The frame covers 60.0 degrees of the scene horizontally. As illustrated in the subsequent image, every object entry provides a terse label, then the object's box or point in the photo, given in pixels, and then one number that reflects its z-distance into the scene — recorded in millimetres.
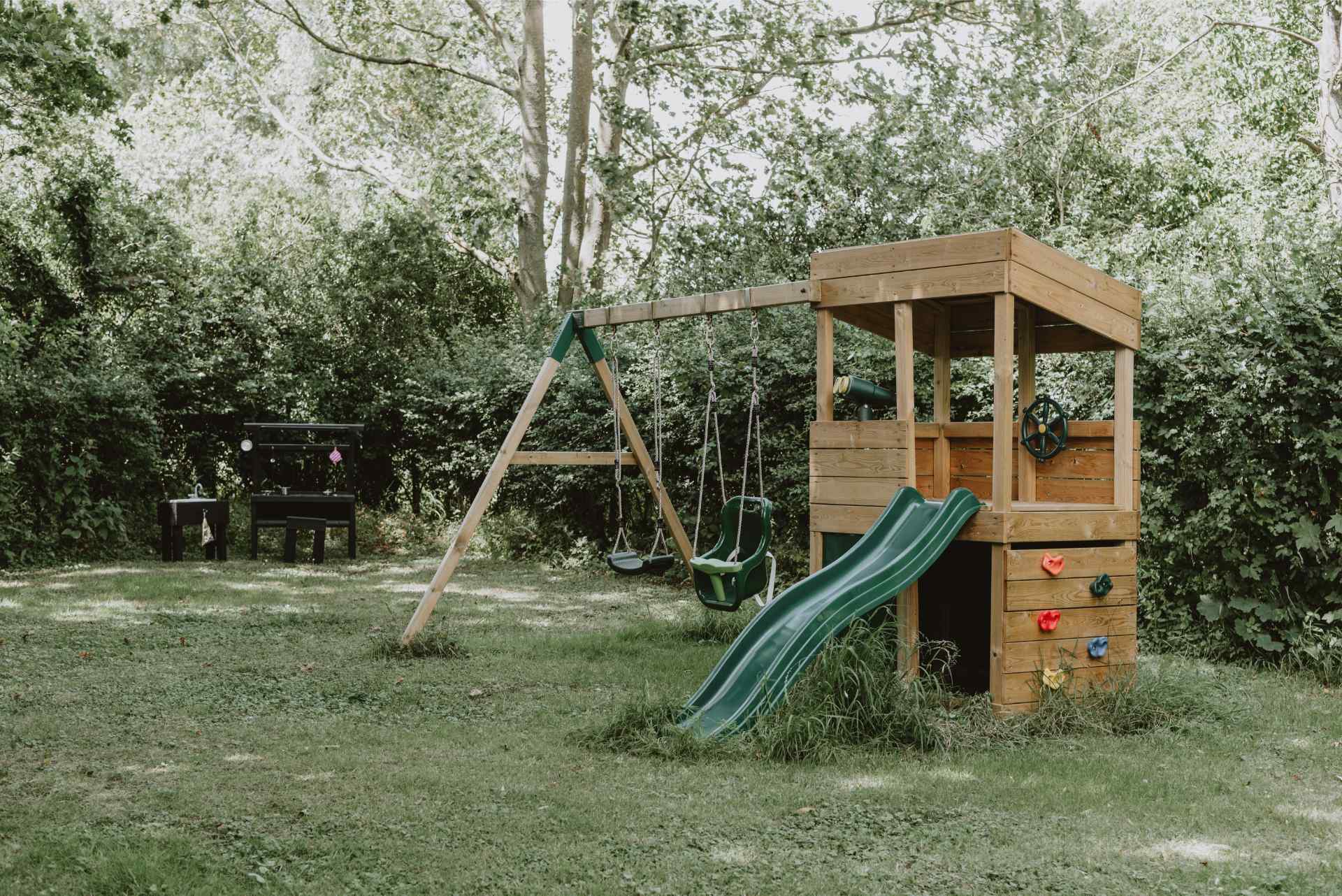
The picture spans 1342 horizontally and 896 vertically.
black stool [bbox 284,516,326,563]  12219
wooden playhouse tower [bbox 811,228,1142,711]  5523
